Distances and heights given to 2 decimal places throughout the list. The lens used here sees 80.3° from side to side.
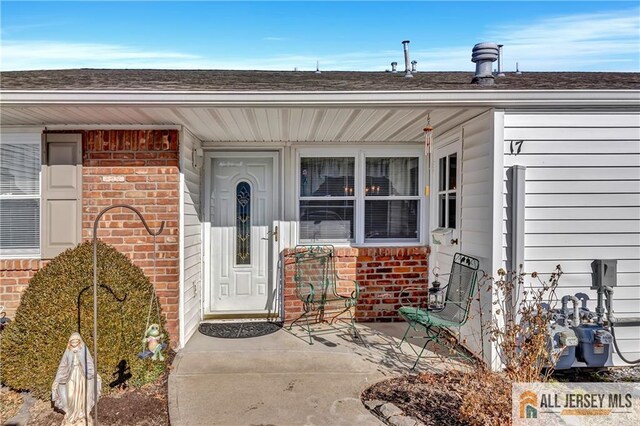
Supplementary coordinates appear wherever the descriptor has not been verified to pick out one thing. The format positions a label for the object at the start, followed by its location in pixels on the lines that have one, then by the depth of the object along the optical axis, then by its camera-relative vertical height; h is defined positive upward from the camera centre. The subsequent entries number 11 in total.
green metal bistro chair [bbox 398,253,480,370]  3.54 -0.96
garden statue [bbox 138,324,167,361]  2.81 -0.98
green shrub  2.90 -0.88
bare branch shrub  2.41 -1.09
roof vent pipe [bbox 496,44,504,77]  6.43 +2.61
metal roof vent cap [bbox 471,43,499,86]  3.94 +1.62
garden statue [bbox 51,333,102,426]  2.45 -1.12
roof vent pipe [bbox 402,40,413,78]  5.42 +2.43
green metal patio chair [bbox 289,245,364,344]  4.85 -0.89
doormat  4.42 -1.41
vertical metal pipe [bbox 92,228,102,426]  2.44 -1.12
